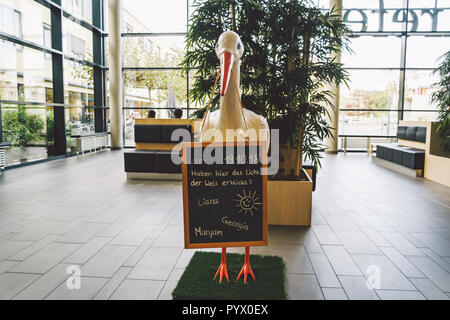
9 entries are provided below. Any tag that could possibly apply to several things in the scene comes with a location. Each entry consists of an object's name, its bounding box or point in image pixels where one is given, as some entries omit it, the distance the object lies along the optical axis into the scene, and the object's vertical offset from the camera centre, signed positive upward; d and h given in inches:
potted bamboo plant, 141.6 +27.0
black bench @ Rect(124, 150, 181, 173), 243.0 -27.8
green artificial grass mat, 85.8 -44.1
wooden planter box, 144.2 -33.9
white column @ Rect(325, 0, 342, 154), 394.6 +8.0
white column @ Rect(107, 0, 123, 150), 414.9 +71.5
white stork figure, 93.0 +2.7
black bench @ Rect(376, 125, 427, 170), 265.3 -20.9
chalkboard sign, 84.6 -18.8
